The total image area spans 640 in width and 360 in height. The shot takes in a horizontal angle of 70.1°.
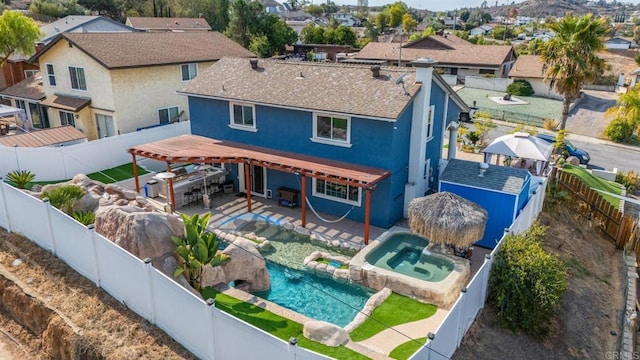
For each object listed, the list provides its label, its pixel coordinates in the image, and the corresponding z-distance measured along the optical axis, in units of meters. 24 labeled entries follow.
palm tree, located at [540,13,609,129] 27.58
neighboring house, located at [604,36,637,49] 103.84
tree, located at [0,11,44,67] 34.59
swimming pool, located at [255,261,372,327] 13.97
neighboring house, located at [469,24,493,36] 140.80
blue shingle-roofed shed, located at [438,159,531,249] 17.72
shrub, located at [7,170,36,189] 19.78
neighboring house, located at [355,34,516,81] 57.28
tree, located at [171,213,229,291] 13.05
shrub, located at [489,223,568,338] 13.57
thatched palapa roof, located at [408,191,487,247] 15.22
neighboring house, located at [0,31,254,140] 28.27
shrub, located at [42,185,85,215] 15.80
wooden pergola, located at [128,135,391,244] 17.72
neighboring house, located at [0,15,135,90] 39.66
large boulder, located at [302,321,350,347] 11.50
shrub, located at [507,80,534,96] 51.94
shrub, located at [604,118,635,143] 37.31
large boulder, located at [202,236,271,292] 14.02
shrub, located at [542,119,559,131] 39.84
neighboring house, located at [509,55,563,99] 52.22
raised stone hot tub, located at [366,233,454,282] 15.43
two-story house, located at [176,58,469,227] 18.56
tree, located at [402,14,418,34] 118.44
